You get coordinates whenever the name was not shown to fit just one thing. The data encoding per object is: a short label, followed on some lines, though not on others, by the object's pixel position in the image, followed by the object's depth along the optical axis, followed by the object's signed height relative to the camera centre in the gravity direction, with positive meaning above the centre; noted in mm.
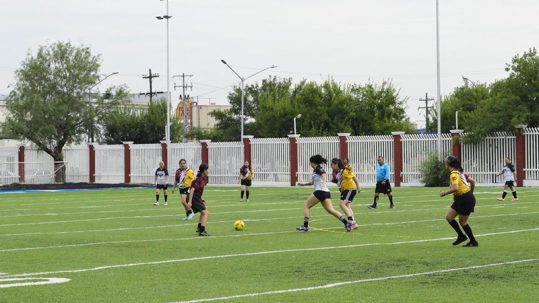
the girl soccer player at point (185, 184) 27066 -529
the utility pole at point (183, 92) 102319 +7911
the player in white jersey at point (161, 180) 35500 -501
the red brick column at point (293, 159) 55562 +245
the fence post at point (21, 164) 65375 +248
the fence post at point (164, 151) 62438 +886
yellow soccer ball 22750 -1361
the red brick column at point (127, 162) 63862 +260
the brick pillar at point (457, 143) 49438 +859
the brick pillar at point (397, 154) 50906 +395
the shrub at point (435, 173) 48462 -558
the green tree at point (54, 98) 65875 +4509
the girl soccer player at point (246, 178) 37906 -506
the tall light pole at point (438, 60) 50556 +4967
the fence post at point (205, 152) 60416 +730
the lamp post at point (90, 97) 68062 +4676
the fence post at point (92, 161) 66188 +370
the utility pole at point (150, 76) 96875 +8462
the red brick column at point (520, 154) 46250 +268
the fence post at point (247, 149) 58312 +867
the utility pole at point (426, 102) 112375 +6729
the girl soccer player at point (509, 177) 33719 -574
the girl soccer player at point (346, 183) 24158 -492
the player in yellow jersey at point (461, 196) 17844 -613
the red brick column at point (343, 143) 53531 +1001
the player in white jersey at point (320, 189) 22094 -559
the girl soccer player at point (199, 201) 21688 -762
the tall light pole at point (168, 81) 61550 +5036
